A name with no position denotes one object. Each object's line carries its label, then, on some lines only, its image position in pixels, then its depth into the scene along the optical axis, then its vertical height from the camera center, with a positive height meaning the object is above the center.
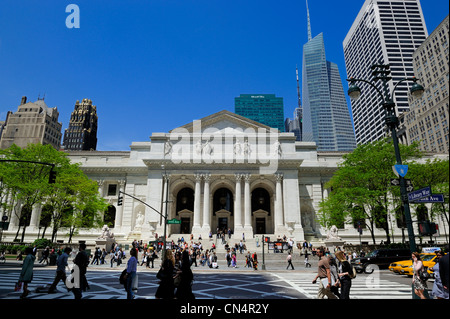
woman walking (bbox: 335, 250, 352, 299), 7.97 -1.23
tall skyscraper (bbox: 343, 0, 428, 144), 122.81 +89.54
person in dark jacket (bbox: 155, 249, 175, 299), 6.80 -1.15
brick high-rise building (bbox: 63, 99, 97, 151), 126.62 +49.64
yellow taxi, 17.64 -1.78
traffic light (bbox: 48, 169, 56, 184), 16.50 +3.47
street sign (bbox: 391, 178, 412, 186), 9.54 +1.87
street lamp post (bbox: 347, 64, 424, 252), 9.46 +4.88
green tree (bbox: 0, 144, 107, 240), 31.39 +6.23
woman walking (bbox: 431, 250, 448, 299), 7.06 -1.42
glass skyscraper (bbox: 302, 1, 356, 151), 195.27 +70.73
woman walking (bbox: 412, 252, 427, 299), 8.52 -1.47
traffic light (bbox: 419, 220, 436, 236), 7.76 +0.19
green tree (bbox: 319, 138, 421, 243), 31.11 +6.35
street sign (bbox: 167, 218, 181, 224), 26.62 +1.34
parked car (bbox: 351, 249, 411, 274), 22.81 -1.90
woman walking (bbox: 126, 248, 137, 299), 8.69 -1.19
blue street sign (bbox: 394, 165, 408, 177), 9.09 +2.14
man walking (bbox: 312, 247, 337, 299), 7.83 -1.19
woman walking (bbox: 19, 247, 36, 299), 9.64 -1.25
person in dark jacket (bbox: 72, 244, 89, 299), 9.59 -0.99
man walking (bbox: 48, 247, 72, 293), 10.62 -1.30
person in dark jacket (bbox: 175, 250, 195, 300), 6.57 -1.14
